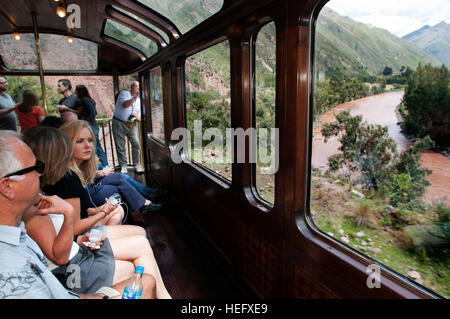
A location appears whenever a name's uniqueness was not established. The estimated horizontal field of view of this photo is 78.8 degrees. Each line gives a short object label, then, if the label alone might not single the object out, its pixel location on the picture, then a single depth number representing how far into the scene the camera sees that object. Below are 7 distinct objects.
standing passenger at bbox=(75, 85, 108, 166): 4.41
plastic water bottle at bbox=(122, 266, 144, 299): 1.32
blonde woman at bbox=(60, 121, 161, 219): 2.17
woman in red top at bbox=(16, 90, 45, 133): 4.04
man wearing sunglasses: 0.84
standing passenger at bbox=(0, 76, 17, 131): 3.95
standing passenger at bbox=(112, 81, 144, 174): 5.20
